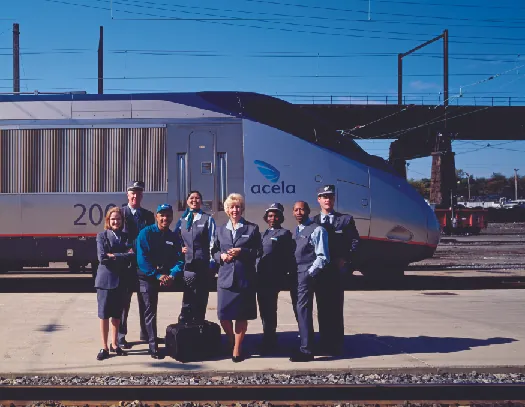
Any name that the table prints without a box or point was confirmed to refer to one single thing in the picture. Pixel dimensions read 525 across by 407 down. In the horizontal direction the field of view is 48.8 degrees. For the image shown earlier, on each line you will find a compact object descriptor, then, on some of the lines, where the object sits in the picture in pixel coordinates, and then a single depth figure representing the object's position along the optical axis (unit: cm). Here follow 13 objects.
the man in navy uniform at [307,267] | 618
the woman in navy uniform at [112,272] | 633
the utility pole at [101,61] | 2503
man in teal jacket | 627
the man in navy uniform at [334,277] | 645
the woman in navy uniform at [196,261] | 645
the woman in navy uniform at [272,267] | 645
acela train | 1080
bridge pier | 4500
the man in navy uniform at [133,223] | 685
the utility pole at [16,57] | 2192
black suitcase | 619
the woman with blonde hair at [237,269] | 614
